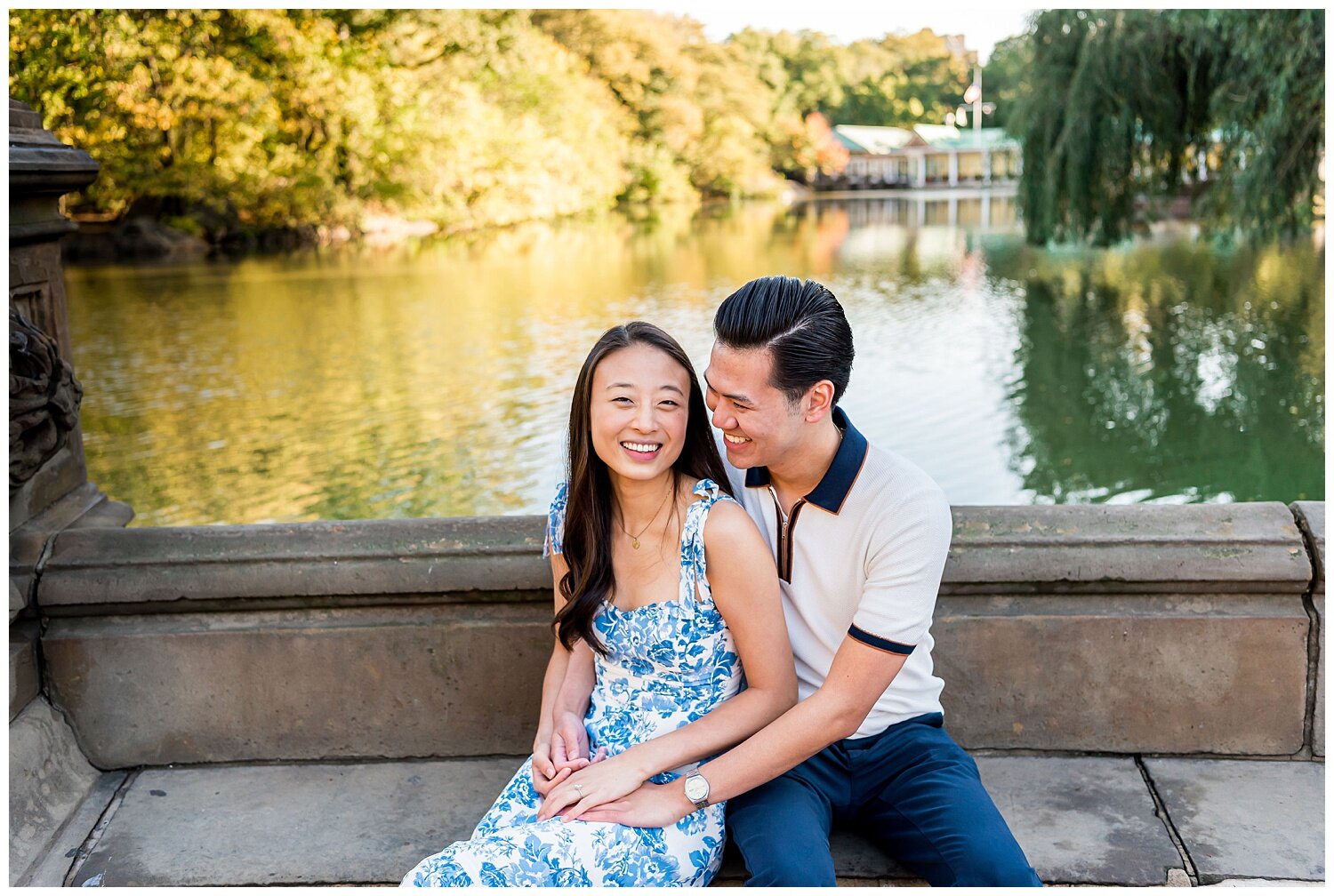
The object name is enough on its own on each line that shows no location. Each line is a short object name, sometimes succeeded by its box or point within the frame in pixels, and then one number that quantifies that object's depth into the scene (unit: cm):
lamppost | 4534
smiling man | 182
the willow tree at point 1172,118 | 809
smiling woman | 183
